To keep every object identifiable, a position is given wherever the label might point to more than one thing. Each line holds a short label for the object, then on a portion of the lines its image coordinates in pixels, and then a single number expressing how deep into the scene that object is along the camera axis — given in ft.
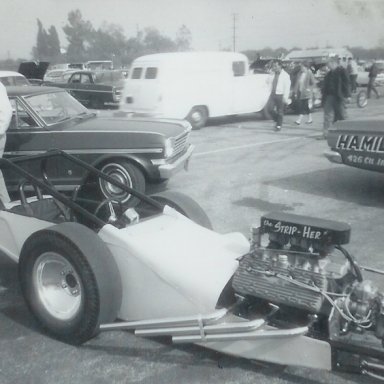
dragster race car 8.30
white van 40.75
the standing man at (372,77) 62.85
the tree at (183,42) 74.28
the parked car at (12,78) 48.49
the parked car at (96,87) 55.11
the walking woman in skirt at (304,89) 45.06
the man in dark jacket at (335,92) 33.63
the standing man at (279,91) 40.11
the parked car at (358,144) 19.63
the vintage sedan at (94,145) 21.17
